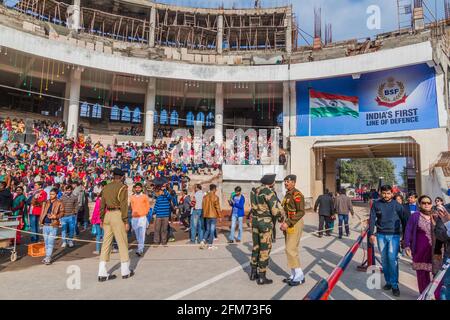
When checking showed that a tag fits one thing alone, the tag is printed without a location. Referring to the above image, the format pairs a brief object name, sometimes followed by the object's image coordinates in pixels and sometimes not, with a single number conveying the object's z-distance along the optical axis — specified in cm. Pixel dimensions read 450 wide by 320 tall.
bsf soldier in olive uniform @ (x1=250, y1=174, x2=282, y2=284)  527
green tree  5884
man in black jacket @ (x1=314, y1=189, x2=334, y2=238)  1039
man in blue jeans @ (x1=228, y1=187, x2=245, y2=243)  876
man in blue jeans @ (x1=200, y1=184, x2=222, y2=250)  805
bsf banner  2052
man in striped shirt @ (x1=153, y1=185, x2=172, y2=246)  823
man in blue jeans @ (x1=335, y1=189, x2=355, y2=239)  1025
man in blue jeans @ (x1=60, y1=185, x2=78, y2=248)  767
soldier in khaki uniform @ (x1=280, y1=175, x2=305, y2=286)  514
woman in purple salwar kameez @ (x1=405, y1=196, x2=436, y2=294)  445
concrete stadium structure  2067
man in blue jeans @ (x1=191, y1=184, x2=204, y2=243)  854
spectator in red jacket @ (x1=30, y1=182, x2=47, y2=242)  861
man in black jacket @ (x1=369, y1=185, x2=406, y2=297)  487
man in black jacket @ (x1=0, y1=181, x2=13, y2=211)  810
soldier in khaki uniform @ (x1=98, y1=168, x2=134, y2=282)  546
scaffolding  3028
